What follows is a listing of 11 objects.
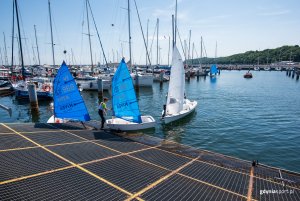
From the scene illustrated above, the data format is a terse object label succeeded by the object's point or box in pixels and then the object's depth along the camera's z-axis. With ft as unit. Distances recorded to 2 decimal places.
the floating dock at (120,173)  21.81
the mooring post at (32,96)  86.74
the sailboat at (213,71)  274.98
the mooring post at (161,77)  188.48
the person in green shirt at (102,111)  51.89
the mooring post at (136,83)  149.93
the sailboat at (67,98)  50.83
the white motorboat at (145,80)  158.13
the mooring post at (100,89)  124.34
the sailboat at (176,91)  68.59
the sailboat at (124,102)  52.26
